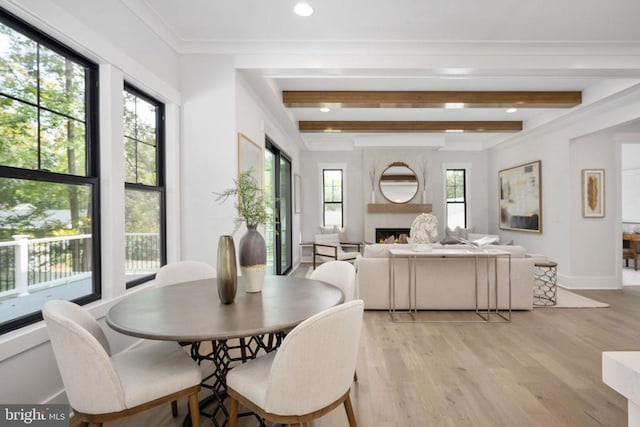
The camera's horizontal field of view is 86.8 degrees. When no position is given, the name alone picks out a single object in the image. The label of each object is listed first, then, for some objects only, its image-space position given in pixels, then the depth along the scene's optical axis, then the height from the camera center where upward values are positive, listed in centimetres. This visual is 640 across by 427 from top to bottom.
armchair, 590 -70
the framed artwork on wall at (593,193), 507 +24
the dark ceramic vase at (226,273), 173 -32
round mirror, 748 +60
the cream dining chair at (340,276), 213 -44
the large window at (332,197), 779 +30
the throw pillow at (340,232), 717 -47
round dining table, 136 -48
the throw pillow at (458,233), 713 -50
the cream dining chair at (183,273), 241 -46
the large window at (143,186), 264 +20
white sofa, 393 -85
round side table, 423 -112
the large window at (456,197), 779 +29
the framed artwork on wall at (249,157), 332 +58
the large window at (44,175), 169 +20
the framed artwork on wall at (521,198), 587 +22
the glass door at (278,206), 500 +8
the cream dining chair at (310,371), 124 -62
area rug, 416 -118
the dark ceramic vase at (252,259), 194 -28
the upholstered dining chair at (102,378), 128 -72
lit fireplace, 738 -50
